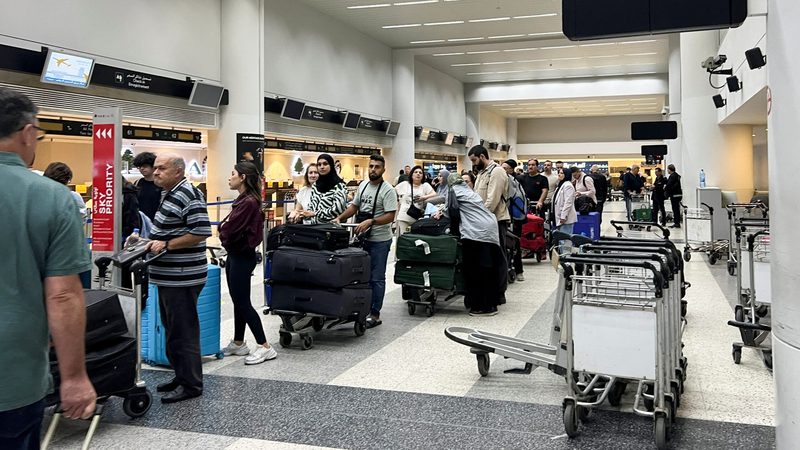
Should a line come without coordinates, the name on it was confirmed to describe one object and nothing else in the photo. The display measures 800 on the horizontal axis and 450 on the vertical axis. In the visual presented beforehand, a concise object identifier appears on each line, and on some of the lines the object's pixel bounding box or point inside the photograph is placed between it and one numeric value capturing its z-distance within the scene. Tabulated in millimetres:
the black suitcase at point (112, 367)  3480
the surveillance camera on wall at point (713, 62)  11958
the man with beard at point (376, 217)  6066
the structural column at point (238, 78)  12773
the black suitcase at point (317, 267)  5164
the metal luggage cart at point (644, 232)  15166
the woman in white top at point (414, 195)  9297
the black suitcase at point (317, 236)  5355
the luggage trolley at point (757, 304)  4641
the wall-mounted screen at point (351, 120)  17969
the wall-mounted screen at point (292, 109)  14859
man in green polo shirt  1721
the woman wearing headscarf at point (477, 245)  6438
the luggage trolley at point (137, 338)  3574
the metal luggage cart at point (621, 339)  3244
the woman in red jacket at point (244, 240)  4809
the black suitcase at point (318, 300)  5195
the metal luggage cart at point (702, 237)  10484
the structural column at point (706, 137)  14281
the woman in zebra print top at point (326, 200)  5824
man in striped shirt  4109
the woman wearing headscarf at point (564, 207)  8984
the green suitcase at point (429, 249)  6453
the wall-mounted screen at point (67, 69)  9016
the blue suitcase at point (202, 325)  4828
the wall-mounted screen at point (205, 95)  11930
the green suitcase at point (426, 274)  6484
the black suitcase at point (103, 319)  3562
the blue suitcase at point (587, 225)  10953
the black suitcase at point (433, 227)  6766
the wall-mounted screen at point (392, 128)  20847
